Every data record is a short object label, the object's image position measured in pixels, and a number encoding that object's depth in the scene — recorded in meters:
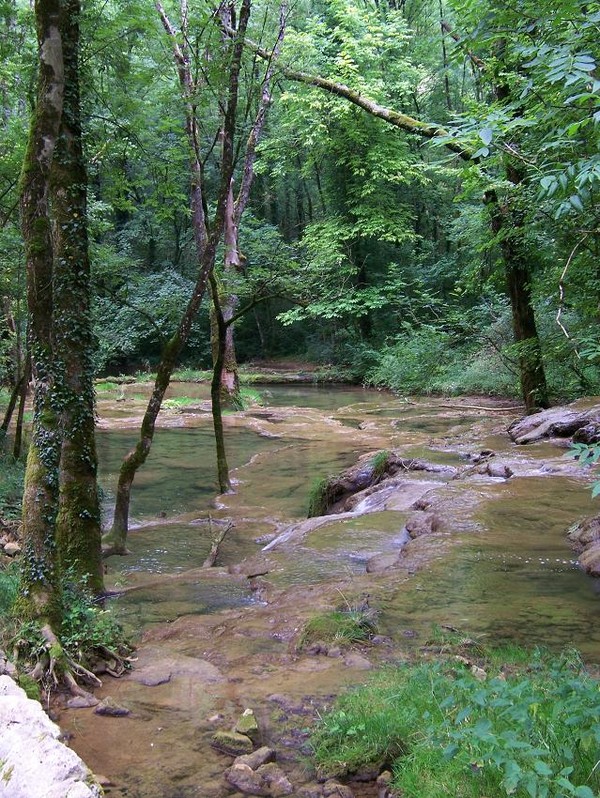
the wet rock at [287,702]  3.85
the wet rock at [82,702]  3.78
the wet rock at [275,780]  3.10
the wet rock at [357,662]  4.40
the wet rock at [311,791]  3.10
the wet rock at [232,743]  3.42
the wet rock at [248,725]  3.53
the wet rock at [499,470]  9.71
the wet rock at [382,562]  6.76
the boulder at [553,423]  11.05
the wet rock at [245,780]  3.12
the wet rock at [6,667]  3.72
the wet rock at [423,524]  7.68
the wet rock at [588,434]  9.90
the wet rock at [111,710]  3.73
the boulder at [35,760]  2.56
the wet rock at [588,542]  6.08
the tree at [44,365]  4.32
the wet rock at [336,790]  3.05
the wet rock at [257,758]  3.28
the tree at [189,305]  8.34
